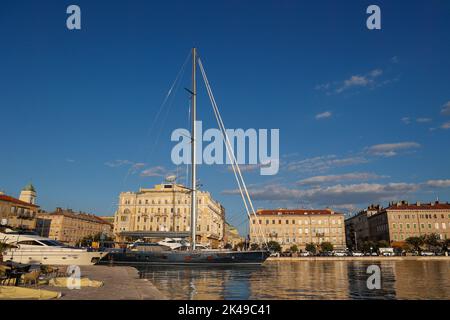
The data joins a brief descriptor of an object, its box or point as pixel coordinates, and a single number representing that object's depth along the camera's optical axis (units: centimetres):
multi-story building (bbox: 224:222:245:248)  17468
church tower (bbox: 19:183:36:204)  10866
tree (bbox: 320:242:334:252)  8825
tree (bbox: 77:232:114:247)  9128
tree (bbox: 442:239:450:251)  8152
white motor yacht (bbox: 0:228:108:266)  2595
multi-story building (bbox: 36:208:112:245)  10338
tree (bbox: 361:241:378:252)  8712
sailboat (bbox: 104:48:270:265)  3469
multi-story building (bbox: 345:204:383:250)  11744
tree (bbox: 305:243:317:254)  8804
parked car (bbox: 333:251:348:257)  7689
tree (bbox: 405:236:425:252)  8025
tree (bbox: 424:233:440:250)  8106
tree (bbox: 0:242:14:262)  1391
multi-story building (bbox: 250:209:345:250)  10369
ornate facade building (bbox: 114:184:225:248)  9412
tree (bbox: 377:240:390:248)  8544
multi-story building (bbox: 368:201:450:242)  9512
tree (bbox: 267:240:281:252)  8442
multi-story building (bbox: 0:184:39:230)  7488
